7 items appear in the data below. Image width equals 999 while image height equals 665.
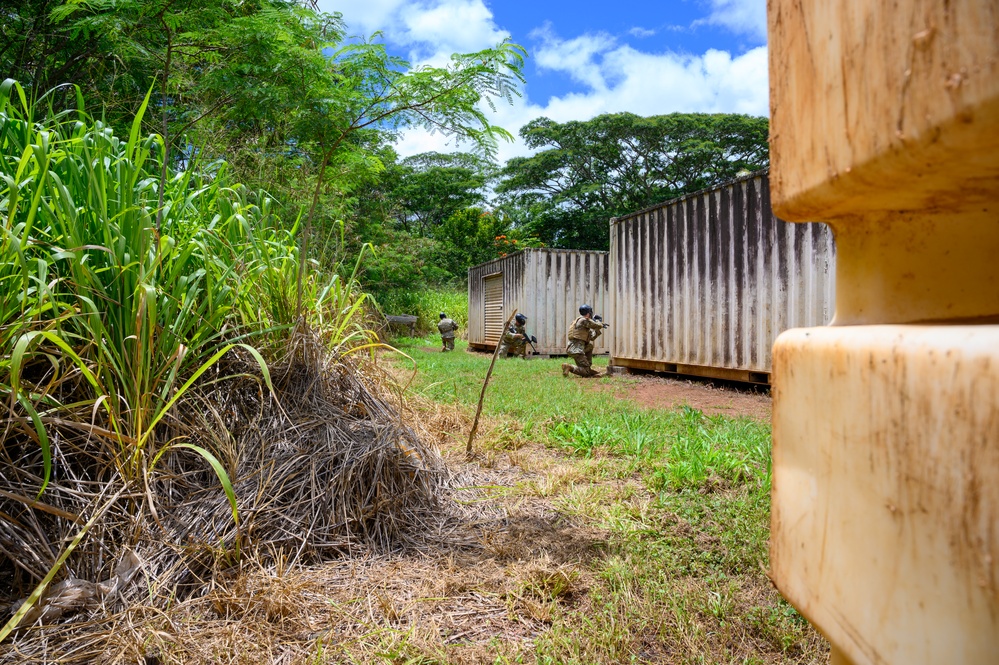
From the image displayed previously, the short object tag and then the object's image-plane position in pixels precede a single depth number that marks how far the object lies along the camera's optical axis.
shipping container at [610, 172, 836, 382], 6.21
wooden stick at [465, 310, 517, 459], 3.59
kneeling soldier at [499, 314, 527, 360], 11.59
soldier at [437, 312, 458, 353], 14.55
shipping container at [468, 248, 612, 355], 13.04
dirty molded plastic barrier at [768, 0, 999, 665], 0.30
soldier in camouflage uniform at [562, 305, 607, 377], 9.02
